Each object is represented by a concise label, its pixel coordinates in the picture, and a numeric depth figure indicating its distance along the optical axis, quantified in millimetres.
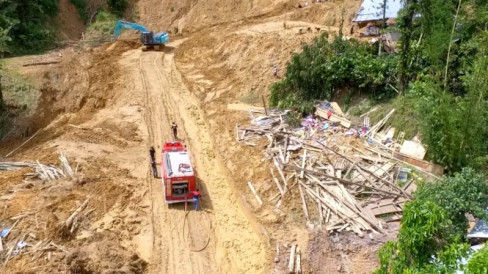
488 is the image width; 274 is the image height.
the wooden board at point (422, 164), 16312
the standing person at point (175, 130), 21914
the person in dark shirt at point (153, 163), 19109
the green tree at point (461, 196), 11859
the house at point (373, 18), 28853
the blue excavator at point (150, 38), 33344
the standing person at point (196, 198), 16858
